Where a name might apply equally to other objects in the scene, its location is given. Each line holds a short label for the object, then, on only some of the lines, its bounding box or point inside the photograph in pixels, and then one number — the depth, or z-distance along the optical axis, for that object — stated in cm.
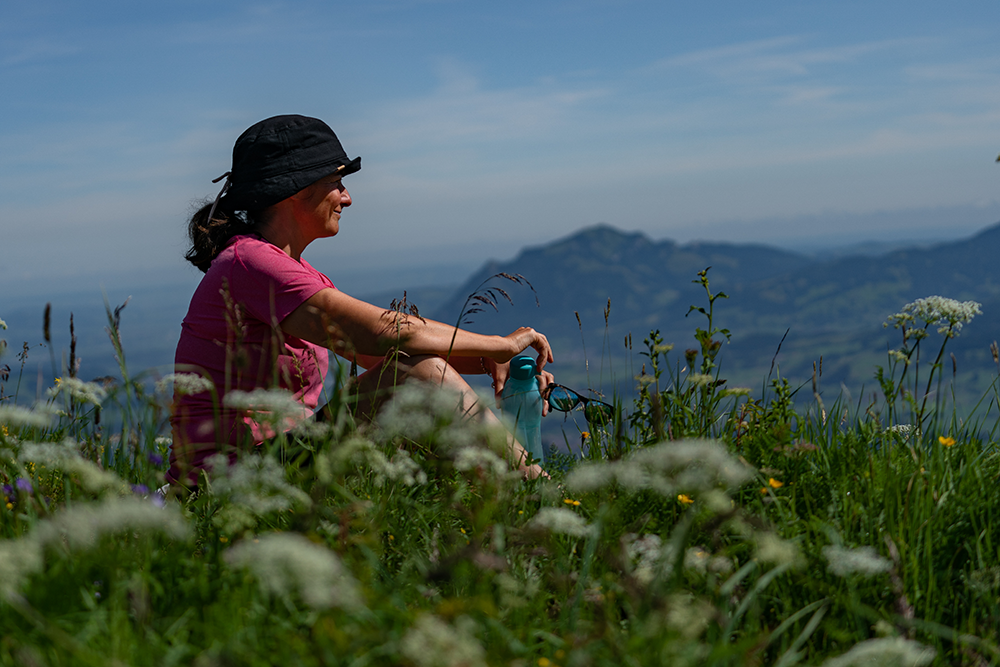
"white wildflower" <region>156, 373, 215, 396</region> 263
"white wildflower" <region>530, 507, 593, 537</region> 221
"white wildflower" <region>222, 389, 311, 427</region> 239
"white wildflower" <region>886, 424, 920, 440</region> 356
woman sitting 395
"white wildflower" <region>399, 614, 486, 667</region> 160
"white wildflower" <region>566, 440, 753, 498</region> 213
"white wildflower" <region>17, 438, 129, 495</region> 219
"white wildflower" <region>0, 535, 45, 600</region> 180
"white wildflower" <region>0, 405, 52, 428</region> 239
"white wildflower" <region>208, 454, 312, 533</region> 222
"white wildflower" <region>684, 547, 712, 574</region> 236
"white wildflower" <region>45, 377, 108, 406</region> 276
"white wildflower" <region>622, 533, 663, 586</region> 238
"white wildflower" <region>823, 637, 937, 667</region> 180
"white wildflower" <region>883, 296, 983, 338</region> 362
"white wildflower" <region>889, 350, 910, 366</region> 347
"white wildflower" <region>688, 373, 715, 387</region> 334
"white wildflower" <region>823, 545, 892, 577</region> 214
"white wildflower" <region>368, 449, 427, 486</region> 258
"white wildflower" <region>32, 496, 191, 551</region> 185
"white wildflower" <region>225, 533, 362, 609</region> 158
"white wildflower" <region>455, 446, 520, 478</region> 252
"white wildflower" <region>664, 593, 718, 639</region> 186
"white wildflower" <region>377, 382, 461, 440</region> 242
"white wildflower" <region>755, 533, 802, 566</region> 204
